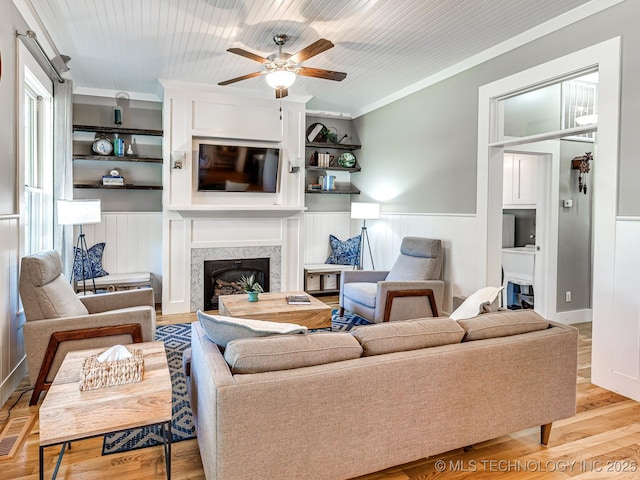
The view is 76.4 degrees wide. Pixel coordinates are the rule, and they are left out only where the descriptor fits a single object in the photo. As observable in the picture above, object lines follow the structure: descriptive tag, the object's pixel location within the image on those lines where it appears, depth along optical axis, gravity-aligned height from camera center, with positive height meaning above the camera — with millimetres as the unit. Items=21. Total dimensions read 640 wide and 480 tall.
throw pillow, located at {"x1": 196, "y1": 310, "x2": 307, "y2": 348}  1759 -427
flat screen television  4988 +799
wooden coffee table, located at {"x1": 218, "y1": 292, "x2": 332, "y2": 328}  3359 -676
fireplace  5125 -569
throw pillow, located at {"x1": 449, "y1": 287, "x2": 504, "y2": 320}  2215 -398
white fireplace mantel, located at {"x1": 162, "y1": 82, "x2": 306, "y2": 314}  4859 +389
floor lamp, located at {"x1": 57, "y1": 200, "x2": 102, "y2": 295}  3684 +161
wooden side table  1476 -706
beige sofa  1488 -664
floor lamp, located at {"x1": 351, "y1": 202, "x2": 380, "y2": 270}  5406 +289
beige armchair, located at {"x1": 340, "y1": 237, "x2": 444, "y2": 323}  3930 -567
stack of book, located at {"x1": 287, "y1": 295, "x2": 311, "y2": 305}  3689 -631
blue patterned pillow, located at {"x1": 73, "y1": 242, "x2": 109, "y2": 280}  4703 -401
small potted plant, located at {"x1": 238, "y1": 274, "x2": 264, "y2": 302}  3758 -562
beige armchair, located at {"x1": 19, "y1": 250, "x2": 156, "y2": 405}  2541 -619
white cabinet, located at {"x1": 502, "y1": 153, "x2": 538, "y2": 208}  5059 +687
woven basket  1774 -650
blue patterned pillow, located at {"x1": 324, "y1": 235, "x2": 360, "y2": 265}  6066 -297
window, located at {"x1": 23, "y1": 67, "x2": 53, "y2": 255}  3471 +560
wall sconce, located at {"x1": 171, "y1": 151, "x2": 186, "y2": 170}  4805 +842
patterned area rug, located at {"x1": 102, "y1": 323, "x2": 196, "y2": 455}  2148 -1127
